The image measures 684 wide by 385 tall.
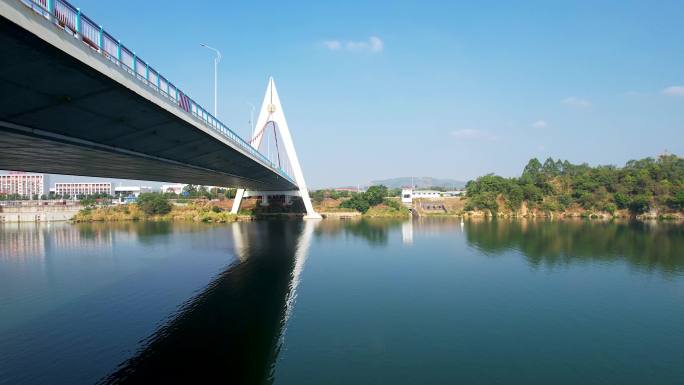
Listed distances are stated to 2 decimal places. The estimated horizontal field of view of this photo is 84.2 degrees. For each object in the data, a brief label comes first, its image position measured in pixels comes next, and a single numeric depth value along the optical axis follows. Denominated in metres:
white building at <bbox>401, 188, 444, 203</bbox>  83.50
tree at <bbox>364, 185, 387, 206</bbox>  73.69
